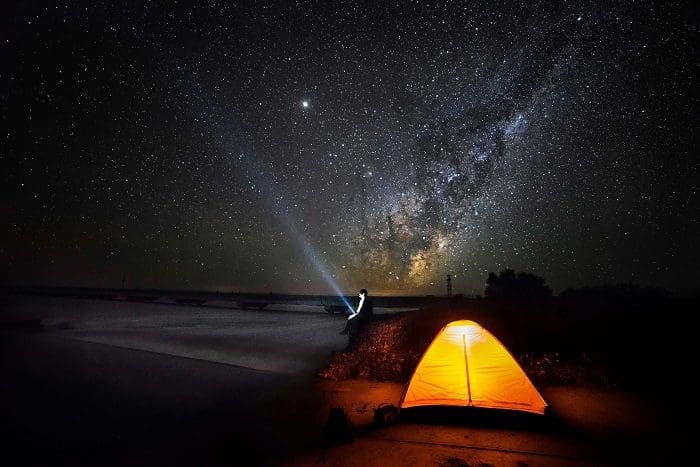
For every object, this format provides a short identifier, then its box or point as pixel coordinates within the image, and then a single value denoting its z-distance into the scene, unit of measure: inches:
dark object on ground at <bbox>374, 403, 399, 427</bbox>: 296.1
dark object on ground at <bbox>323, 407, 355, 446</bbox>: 261.9
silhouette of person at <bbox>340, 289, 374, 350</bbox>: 569.6
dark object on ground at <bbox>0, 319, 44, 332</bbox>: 1056.1
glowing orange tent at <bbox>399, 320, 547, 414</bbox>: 290.5
